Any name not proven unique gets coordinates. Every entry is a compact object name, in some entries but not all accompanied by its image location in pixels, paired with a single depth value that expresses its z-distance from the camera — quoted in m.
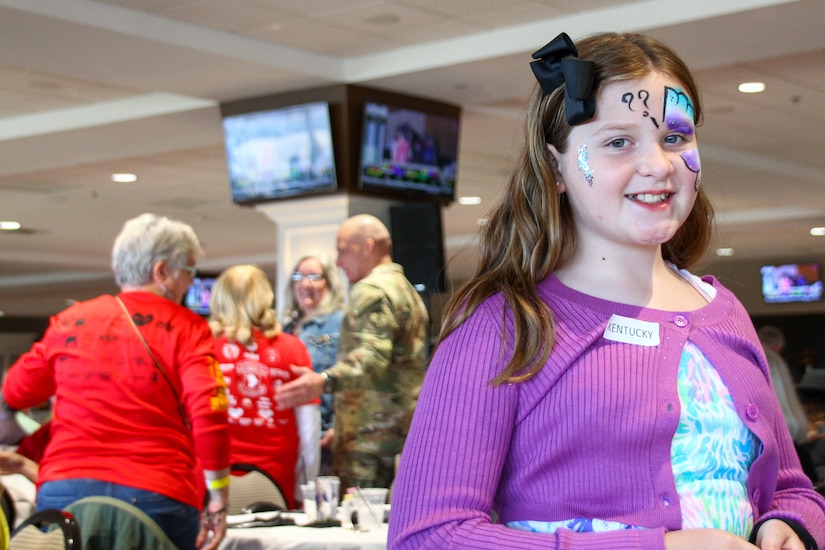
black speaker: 7.98
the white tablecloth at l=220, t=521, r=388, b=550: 3.28
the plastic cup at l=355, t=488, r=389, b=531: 3.53
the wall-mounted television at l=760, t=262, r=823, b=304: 18.69
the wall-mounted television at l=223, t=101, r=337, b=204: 7.68
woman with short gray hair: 3.46
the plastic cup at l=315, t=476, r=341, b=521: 3.71
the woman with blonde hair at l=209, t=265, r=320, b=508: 4.85
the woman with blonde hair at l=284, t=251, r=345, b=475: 5.65
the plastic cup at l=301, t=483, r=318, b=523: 3.73
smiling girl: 1.24
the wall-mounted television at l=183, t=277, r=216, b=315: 20.64
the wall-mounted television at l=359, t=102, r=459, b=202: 7.71
